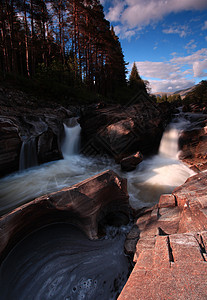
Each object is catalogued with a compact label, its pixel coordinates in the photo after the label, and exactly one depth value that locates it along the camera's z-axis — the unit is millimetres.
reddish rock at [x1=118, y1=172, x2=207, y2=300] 1492
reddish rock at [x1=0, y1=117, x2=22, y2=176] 6695
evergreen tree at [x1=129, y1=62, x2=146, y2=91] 39000
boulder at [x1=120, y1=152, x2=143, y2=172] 8523
